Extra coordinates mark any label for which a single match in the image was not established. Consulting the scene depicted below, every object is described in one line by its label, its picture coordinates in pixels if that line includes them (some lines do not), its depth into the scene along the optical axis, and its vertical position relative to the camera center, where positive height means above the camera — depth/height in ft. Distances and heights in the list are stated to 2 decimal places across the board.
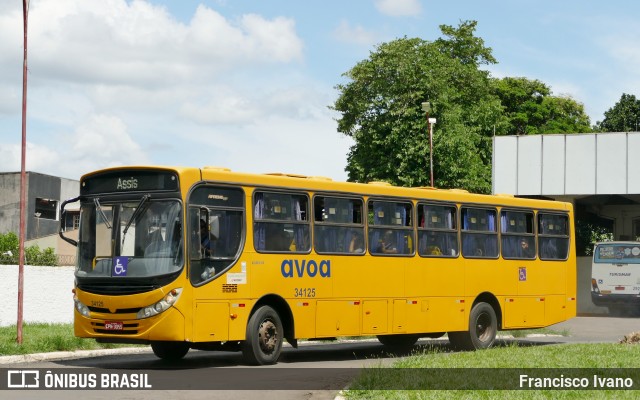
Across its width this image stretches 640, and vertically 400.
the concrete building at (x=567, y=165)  145.28 +10.90
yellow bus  57.21 -0.85
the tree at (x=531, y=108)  265.34 +33.13
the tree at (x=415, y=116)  201.46 +24.39
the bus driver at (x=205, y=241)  57.93 +0.26
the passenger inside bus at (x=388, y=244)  69.31 +0.22
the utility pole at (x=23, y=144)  69.72 +6.15
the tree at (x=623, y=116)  312.29 +36.61
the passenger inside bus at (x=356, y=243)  67.05 +0.26
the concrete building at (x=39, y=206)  208.33 +7.51
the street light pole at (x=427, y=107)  160.14 +19.80
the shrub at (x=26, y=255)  105.70 -1.09
